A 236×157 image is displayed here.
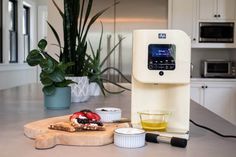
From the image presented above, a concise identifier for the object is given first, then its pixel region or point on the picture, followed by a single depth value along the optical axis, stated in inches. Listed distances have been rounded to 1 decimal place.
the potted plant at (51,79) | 51.9
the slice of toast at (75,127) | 35.9
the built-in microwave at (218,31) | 162.1
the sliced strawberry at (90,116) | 39.5
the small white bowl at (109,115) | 43.7
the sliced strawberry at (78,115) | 39.3
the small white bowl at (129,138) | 32.9
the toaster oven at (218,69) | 161.0
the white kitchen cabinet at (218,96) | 158.9
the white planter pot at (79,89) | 64.4
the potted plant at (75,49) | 62.5
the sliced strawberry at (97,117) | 40.2
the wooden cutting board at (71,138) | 32.8
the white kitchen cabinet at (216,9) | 162.1
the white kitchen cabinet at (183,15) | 161.6
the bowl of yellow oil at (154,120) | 38.7
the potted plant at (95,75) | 75.0
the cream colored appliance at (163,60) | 37.8
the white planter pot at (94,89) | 76.4
